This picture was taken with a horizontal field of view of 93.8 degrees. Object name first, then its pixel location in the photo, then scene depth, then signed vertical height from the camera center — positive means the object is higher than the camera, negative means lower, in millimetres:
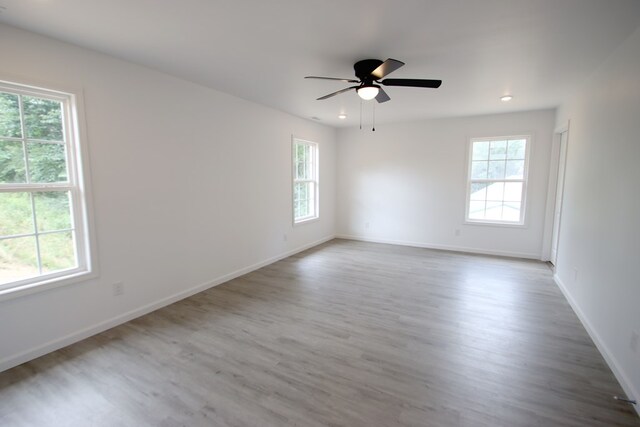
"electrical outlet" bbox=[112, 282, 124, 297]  2830 -1038
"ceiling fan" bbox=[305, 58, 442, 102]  2461 +873
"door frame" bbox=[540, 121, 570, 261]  4727 -219
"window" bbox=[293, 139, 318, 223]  5541 -5
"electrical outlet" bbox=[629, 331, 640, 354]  1914 -1043
